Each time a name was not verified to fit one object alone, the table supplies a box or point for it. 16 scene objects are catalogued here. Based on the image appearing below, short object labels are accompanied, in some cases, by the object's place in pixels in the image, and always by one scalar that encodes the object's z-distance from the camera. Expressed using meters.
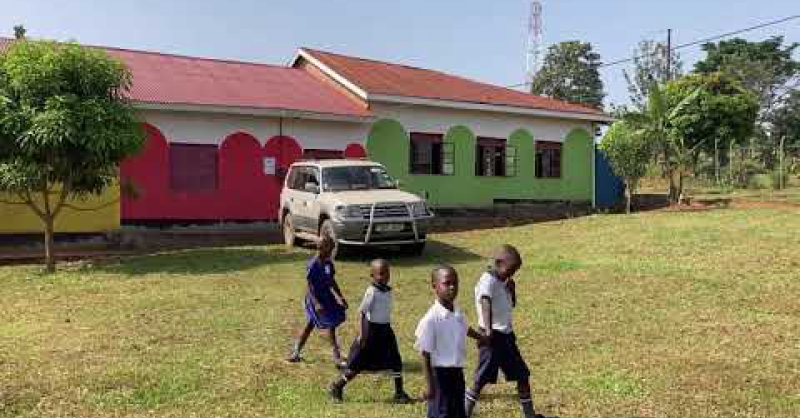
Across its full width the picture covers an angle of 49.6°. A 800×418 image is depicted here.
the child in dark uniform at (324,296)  7.96
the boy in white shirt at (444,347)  5.50
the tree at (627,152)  24.03
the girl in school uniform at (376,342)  6.91
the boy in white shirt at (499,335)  6.31
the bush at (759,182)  31.42
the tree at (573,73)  60.25
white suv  15.62
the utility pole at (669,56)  47.03
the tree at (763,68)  50.97
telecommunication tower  59.81
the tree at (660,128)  25.31
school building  20.31
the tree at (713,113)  31.06
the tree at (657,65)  47.00
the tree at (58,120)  14.58
